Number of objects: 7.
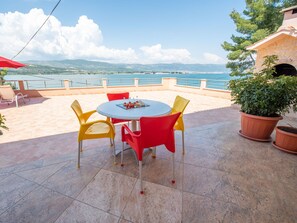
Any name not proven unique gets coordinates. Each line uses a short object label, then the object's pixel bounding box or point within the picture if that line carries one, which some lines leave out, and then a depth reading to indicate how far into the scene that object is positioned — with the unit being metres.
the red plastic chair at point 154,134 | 1.36
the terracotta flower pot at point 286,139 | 2.29
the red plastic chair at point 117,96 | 2.91
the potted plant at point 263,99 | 2.43
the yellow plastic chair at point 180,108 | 2.11
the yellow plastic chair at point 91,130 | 1.83
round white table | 1.72
